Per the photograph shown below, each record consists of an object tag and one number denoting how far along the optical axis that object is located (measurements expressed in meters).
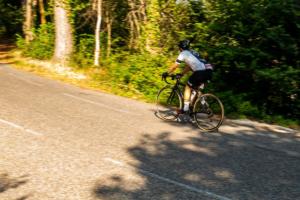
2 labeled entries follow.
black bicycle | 9.95
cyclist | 9.99
